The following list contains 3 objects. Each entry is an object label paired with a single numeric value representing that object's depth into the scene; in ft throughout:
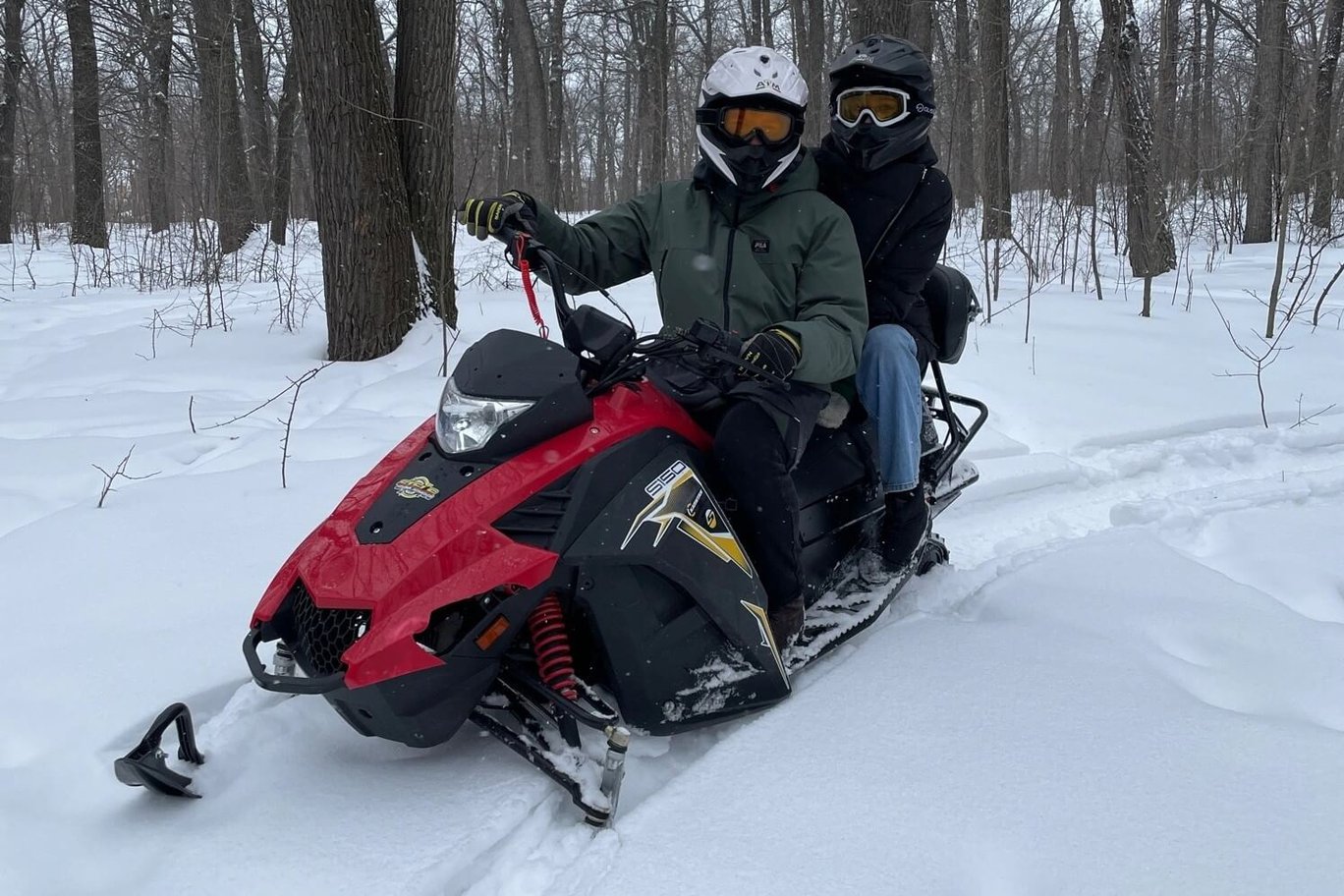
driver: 8.41
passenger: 10.03
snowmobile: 6.64
